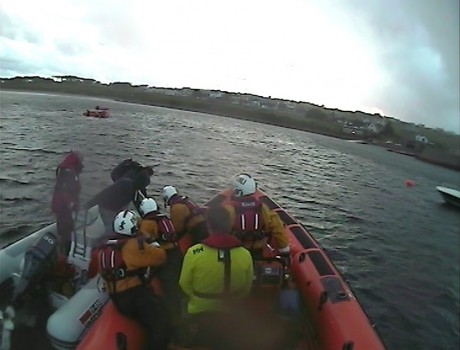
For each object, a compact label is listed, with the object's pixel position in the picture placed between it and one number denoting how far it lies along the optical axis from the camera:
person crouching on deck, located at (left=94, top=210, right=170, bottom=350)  3.14
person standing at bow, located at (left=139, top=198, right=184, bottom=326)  3.85
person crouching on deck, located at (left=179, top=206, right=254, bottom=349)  2.83
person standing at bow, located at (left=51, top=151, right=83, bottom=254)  4.62
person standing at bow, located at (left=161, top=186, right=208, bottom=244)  4.68
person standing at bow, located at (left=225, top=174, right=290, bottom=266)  3.95
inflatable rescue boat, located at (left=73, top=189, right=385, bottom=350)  3.21
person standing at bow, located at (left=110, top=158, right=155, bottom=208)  5.67
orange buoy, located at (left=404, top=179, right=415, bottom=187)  24.13
